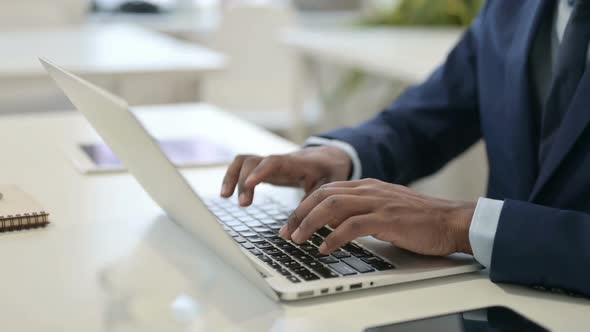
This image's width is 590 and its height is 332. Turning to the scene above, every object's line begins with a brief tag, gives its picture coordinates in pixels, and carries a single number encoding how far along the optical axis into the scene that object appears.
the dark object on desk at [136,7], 5.38
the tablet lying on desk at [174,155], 1.33
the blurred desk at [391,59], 2.70
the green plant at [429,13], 3.43
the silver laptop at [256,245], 0.79
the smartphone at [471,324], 0.74
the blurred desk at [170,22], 5.18
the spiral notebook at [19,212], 1.01
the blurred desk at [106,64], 2.45
